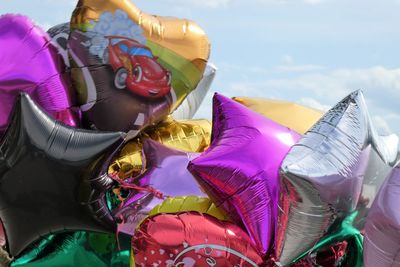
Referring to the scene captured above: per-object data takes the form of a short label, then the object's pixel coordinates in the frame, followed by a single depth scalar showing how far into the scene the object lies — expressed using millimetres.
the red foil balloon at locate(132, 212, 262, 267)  5266
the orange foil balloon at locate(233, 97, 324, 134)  6559
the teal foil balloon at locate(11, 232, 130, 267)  6254
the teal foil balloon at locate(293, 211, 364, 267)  5242
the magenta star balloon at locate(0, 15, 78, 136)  6367
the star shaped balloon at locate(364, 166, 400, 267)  4344
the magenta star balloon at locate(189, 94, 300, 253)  5375
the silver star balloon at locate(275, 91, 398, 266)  4875
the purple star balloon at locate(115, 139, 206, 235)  6187
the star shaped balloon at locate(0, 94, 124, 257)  5875
